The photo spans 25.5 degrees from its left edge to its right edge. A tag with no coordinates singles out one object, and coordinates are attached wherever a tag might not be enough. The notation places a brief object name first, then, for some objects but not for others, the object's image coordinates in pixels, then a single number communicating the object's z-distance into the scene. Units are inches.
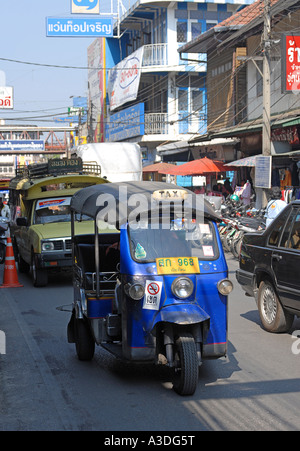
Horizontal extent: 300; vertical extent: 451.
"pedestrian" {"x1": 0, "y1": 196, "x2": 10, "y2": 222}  1104.9
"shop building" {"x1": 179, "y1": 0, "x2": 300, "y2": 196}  879.1
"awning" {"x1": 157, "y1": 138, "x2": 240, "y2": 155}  1143.9
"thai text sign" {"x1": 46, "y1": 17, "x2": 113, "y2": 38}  1379.2
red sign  770.2
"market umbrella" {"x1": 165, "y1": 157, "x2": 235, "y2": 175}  1020.5
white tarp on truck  900.6
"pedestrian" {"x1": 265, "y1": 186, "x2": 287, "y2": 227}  586.9
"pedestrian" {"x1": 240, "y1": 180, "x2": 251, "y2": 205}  1003.9
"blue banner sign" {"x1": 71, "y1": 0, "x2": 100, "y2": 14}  1409.9
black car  328.2
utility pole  769.0
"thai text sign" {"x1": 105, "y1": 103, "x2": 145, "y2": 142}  1716.3
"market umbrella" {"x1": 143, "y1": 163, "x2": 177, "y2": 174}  1318.8
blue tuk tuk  251.6
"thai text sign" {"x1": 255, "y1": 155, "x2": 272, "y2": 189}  780.6
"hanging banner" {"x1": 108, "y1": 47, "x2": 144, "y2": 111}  1734.7
